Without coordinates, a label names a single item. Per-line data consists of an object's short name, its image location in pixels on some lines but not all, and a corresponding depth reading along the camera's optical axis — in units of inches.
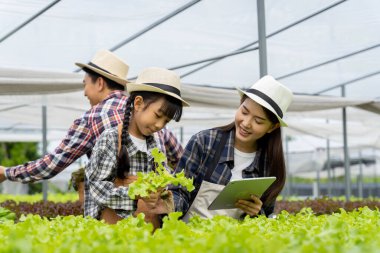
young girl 123.3
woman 132.4
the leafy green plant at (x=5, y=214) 137.3
